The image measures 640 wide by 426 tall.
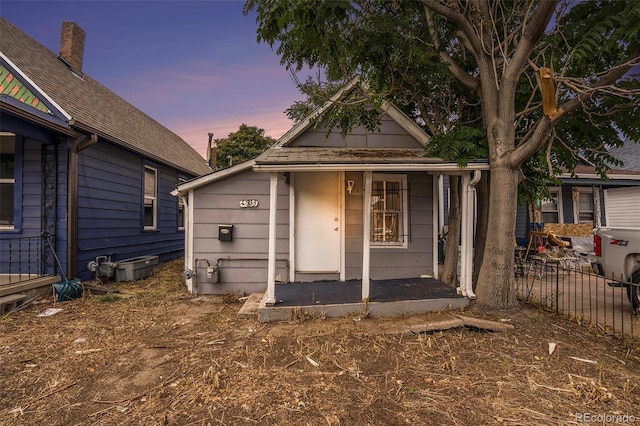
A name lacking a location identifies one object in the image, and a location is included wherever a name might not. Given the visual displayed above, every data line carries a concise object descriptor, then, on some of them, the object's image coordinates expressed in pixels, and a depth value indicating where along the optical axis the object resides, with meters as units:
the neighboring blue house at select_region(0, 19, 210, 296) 6.44
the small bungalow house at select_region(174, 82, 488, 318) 6.53
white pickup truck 4.98
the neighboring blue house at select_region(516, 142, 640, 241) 12.23
